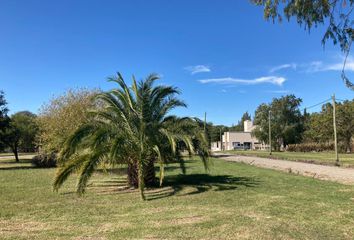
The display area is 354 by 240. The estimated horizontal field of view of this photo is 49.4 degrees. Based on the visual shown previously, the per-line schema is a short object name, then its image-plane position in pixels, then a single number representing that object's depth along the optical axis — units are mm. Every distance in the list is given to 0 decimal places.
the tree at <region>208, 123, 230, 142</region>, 107919
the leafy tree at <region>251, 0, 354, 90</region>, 6473
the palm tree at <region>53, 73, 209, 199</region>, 12137
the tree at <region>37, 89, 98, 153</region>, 27938
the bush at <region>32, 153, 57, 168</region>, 30000
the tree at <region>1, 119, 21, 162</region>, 35819
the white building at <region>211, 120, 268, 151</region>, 94438
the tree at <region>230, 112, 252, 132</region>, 154250
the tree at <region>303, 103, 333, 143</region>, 58491
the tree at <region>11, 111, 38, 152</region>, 44525
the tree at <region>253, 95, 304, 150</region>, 73188
